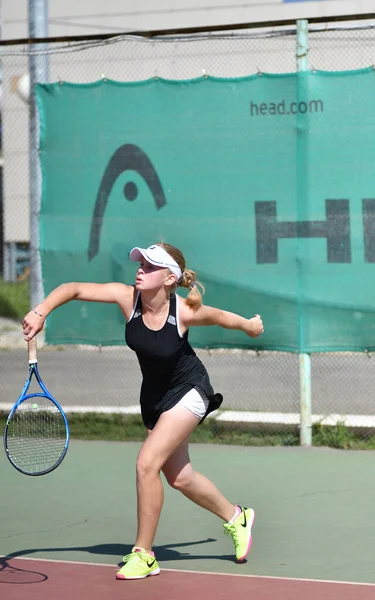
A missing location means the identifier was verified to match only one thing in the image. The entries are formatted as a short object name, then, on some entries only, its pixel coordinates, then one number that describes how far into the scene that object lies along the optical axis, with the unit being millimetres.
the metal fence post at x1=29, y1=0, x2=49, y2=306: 17812
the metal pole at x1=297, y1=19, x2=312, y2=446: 16297
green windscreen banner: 16266
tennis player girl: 10078
